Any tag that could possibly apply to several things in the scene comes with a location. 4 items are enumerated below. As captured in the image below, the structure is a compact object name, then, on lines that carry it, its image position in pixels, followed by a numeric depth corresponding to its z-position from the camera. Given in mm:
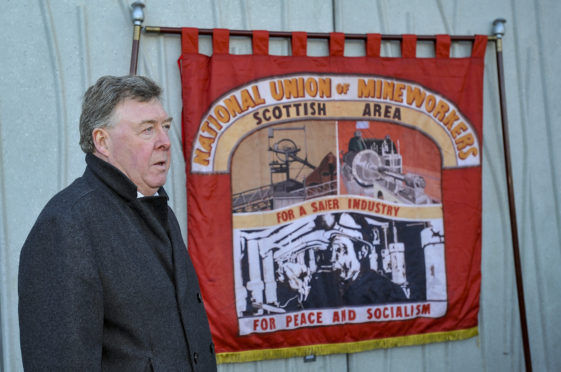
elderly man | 907
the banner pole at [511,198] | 2477
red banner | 2195
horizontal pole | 2172
